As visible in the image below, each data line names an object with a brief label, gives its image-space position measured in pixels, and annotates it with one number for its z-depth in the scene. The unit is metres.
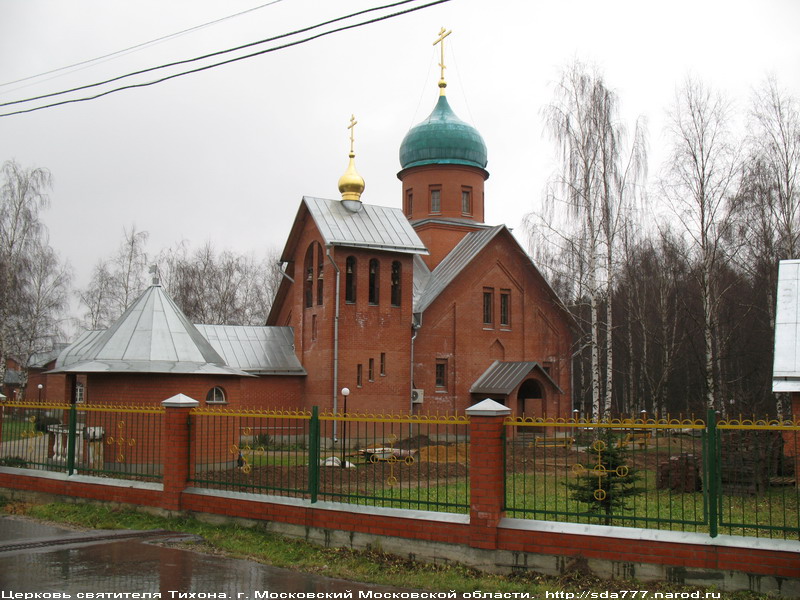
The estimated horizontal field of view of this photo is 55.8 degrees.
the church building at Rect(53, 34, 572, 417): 21.34
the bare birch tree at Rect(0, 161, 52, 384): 25.50
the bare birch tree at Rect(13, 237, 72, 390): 27.27
